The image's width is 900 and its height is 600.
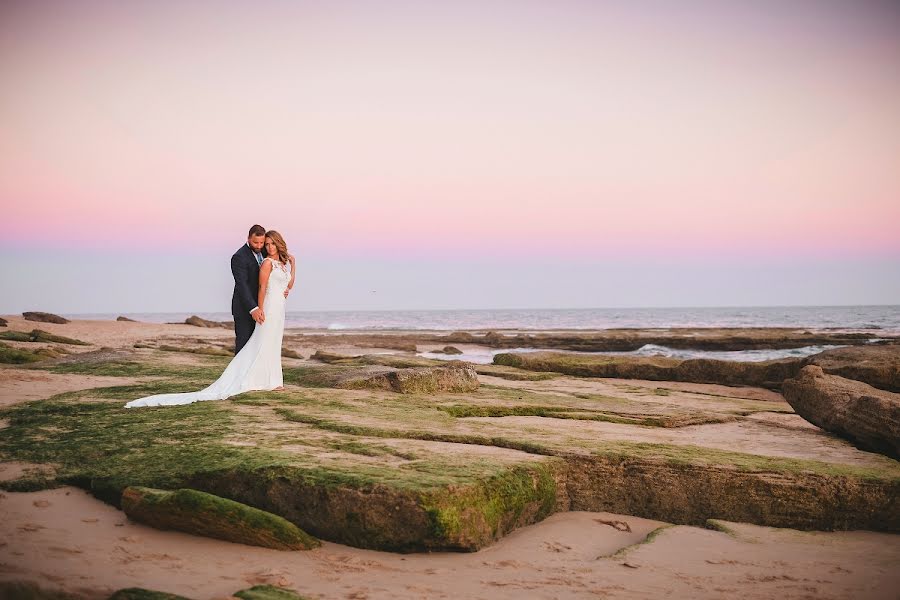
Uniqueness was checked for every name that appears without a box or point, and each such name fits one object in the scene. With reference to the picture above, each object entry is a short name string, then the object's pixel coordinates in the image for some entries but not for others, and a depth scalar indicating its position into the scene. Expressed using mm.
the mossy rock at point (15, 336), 17906
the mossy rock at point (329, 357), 14692
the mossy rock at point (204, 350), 14752
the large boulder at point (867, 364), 10938
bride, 7957
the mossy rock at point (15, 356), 12008
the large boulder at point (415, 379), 8297
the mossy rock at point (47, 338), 18422
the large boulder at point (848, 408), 5965
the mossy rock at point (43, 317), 33906
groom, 8594
